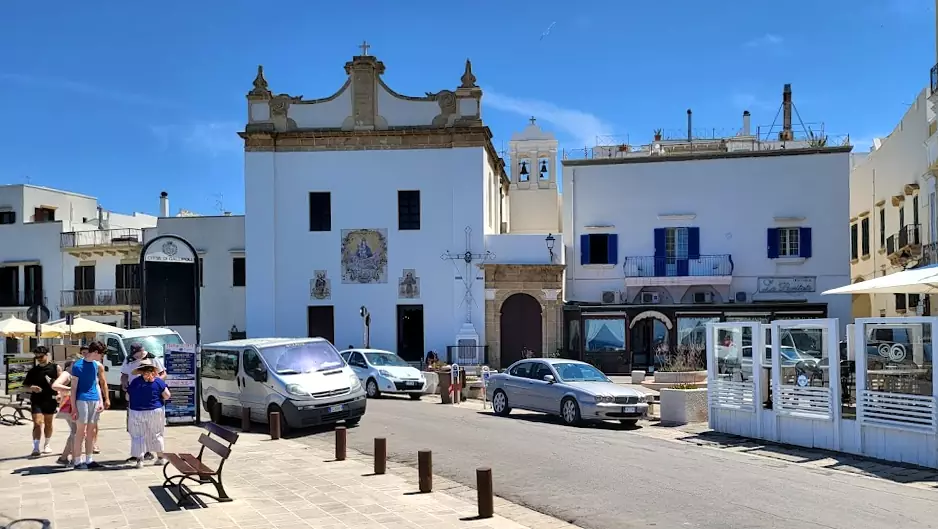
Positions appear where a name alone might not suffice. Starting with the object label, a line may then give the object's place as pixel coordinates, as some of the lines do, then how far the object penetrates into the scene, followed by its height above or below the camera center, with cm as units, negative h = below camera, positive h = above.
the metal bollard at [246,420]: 1888 -269
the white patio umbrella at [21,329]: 3050 -133
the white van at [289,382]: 1812 -191
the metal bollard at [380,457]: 1298 -238
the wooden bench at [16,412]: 2008 -289
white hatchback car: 2712 -258
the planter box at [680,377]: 2477 -251
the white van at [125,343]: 2427 -145
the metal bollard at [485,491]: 988 -219
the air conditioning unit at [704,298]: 3822 -60
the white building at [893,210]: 3130 +275
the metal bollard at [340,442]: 1457 -243
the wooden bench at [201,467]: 1054 -206
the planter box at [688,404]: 1980 -254
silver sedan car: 1947 -235
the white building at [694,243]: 3781 +167
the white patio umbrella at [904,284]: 1621 -4
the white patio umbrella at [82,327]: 3064 -131
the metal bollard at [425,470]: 1158 -228
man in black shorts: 1464 -164
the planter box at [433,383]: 2963 -308
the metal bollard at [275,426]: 1748 -260
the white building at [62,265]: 4619 +114
